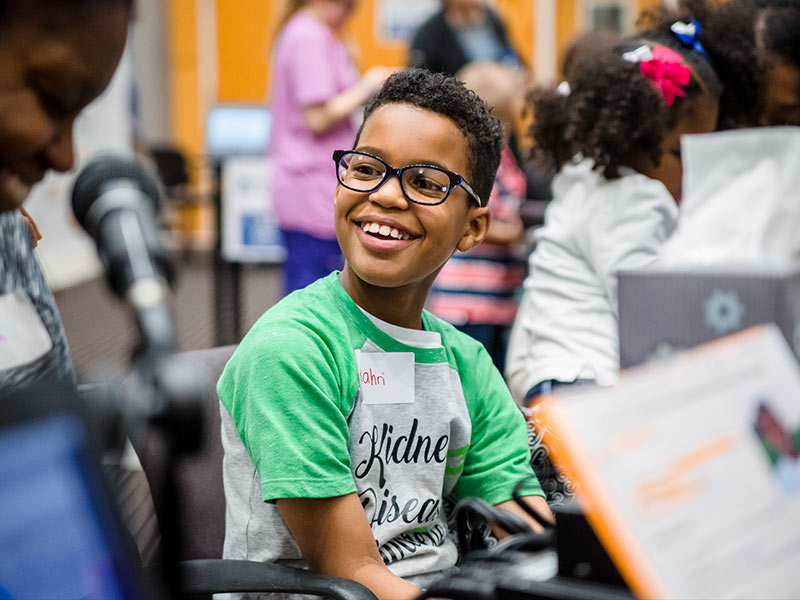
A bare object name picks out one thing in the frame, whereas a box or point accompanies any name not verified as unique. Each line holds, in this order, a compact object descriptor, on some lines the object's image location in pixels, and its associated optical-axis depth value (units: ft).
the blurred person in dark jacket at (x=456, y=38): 13.43
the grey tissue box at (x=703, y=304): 4.89
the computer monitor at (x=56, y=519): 4.01
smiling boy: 5.85
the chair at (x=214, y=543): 5.75
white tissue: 5.39
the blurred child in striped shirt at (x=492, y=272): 11.73
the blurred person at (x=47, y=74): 4.07
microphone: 4.02
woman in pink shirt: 11.03
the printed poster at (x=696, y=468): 3.99
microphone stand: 3.82
